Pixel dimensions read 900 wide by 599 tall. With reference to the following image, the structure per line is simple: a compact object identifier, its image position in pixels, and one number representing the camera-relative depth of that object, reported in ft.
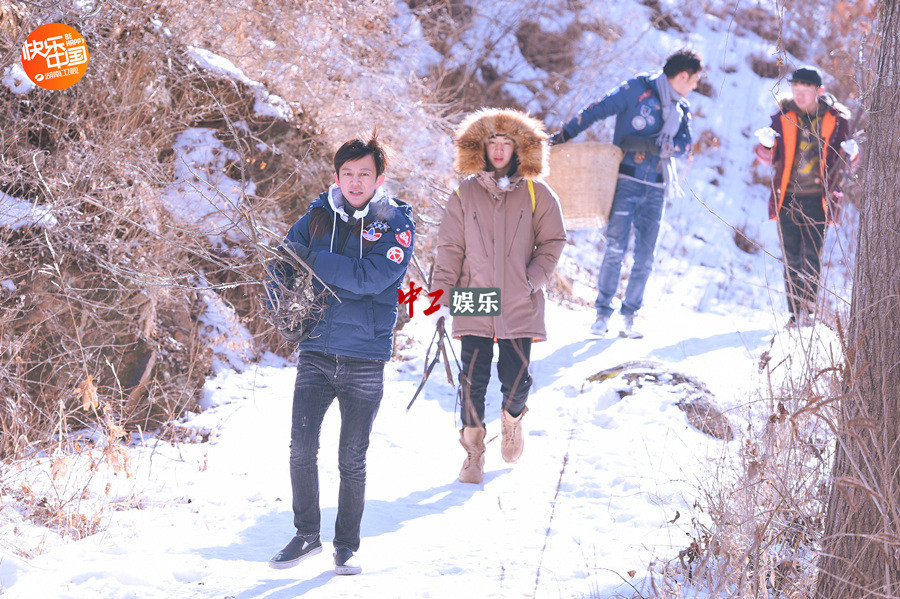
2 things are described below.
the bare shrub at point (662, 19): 116.37
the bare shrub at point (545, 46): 92.50
